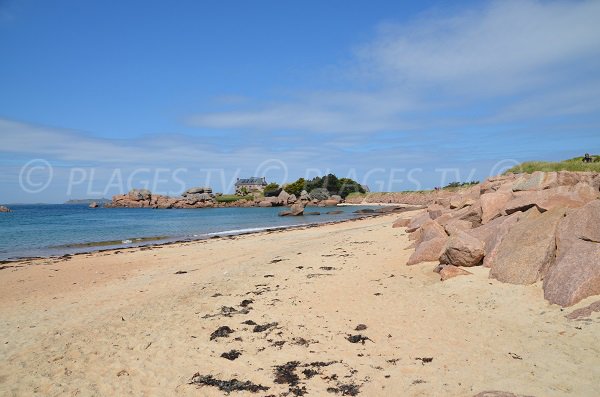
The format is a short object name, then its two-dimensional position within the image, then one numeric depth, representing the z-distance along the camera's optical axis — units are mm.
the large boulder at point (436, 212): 20000
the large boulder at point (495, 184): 18559
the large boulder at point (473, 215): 14727
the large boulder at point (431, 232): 13625
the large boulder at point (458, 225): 13759
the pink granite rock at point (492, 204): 13625
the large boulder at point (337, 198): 111538
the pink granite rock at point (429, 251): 12781
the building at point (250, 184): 166500
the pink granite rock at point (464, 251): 10773
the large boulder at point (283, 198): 108750
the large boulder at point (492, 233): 10656
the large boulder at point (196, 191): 128025
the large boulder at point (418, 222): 20189
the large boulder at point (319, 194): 114312
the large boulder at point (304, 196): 112638
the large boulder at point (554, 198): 10586
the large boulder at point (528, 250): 8930
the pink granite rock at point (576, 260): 7496
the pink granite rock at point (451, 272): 10459
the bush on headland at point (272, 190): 121750
